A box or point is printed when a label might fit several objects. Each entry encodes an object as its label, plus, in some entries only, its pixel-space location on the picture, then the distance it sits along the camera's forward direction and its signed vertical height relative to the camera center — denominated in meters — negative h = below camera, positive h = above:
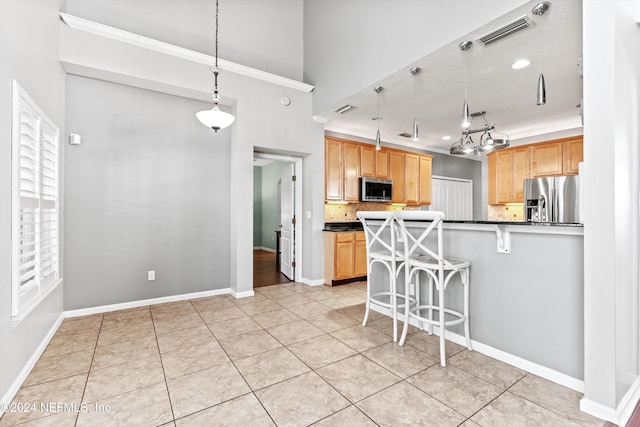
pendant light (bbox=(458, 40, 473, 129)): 2.63 +1.55
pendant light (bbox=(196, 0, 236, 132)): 2.79 +0.91
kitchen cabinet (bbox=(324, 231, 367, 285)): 4.77 -0.70
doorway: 5.02 -0.25
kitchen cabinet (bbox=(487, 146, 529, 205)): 5.74 +0.79
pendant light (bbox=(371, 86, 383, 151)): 3.54 +1.56
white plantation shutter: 1.96 +0.08
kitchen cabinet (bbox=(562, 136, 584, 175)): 5.12 +1.02
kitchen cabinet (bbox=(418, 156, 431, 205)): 6.55 +0.72
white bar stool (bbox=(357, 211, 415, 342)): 2.73 -0.40
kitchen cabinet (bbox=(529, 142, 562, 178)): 5.31 +0.99
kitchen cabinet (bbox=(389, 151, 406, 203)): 6.09 +0.81
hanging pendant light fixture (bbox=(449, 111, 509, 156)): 3.62 +0.82
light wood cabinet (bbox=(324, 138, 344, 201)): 5.19 +0.78
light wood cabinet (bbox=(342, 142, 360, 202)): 5.42 +0.81
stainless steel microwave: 5.56 +0.46
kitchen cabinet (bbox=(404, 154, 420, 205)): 6.29 +0.75
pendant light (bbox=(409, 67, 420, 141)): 3.16 +1.56
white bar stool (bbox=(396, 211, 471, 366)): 2.36 -0.48
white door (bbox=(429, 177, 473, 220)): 6.98 +0.39
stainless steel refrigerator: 4.56 +0.23
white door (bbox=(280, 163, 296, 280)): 5.12 -0.16
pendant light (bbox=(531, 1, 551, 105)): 2.14 +1.54
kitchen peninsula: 1.98 -0.60
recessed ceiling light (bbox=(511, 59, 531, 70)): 3.04 +1.56
